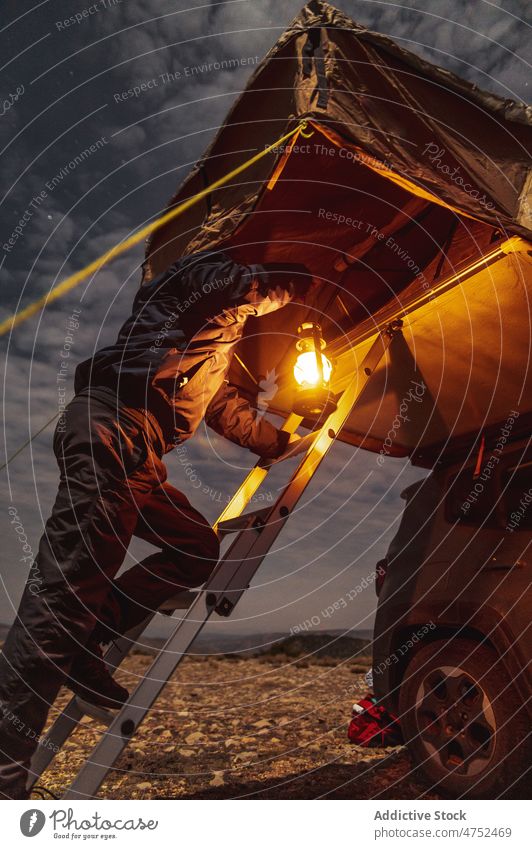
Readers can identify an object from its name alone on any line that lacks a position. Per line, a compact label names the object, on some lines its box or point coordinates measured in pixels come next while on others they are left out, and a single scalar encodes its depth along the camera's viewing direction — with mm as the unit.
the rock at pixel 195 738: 4750
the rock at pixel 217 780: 3525
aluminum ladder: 2236
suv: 2678
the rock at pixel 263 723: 5322
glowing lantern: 3000
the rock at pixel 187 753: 4238
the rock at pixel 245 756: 4121
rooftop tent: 2285
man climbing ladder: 2359
